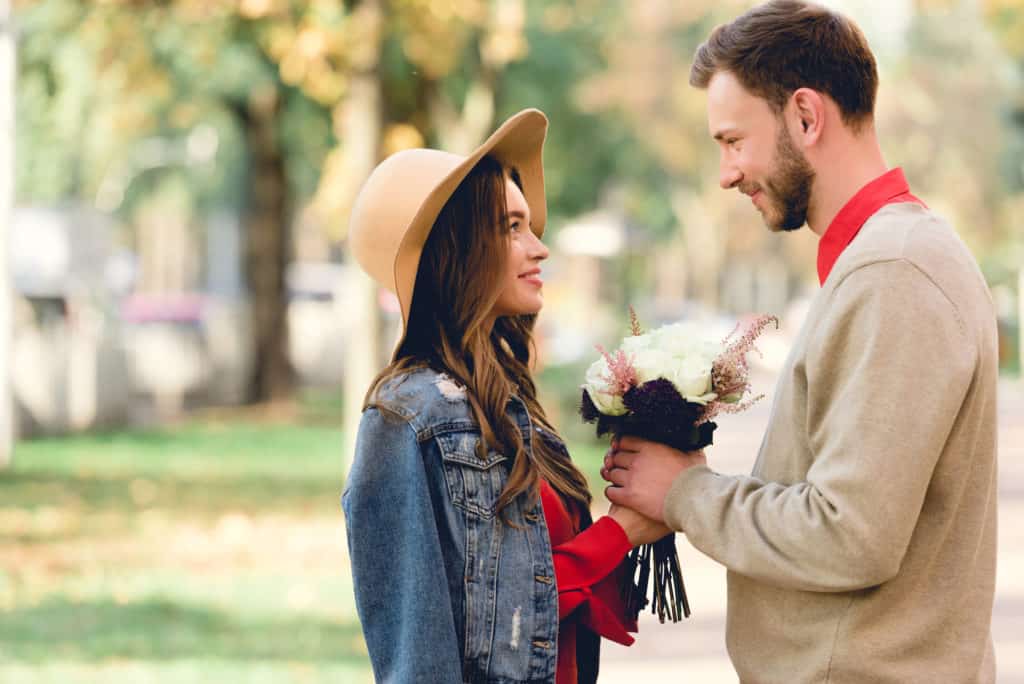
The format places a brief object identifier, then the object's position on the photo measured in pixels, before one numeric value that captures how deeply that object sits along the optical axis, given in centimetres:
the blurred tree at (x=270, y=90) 1252
